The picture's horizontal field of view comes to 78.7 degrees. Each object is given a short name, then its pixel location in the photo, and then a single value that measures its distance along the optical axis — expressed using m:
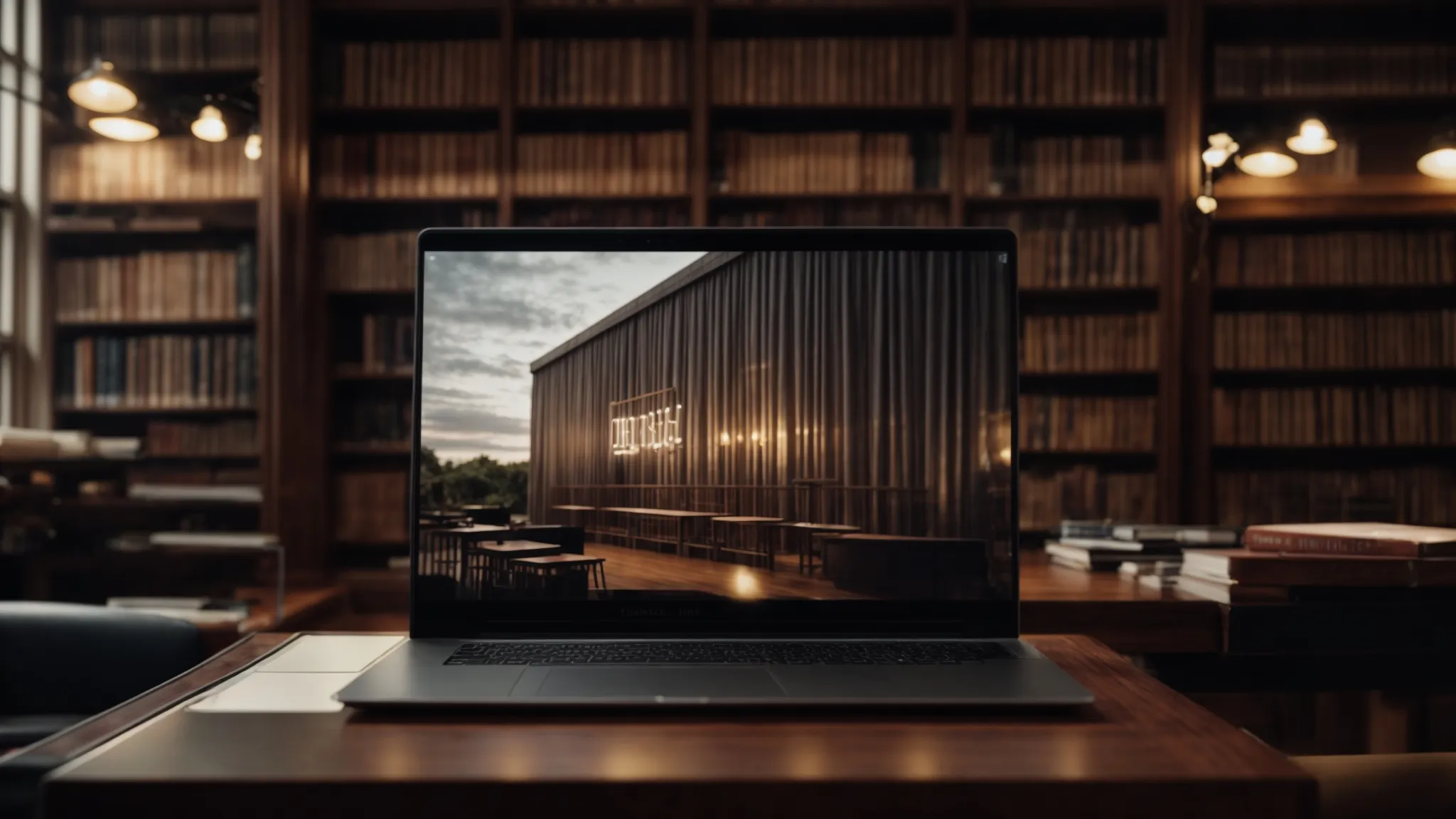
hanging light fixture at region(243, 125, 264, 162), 2.65
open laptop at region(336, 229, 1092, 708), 0.88
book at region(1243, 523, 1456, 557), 1.20
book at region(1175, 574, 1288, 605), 1.31
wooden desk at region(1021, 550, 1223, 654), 1.44
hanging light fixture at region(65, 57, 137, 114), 2.04
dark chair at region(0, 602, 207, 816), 1.17
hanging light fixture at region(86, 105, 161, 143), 2.24
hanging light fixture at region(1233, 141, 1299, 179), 2.12
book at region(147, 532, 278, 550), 2.02
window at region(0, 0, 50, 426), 2.82
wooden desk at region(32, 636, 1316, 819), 0.53
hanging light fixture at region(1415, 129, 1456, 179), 2.03
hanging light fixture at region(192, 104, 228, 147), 2.39
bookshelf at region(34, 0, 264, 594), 2.89
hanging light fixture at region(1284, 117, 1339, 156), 2.09
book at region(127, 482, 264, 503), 2.34
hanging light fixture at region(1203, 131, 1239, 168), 2.33
